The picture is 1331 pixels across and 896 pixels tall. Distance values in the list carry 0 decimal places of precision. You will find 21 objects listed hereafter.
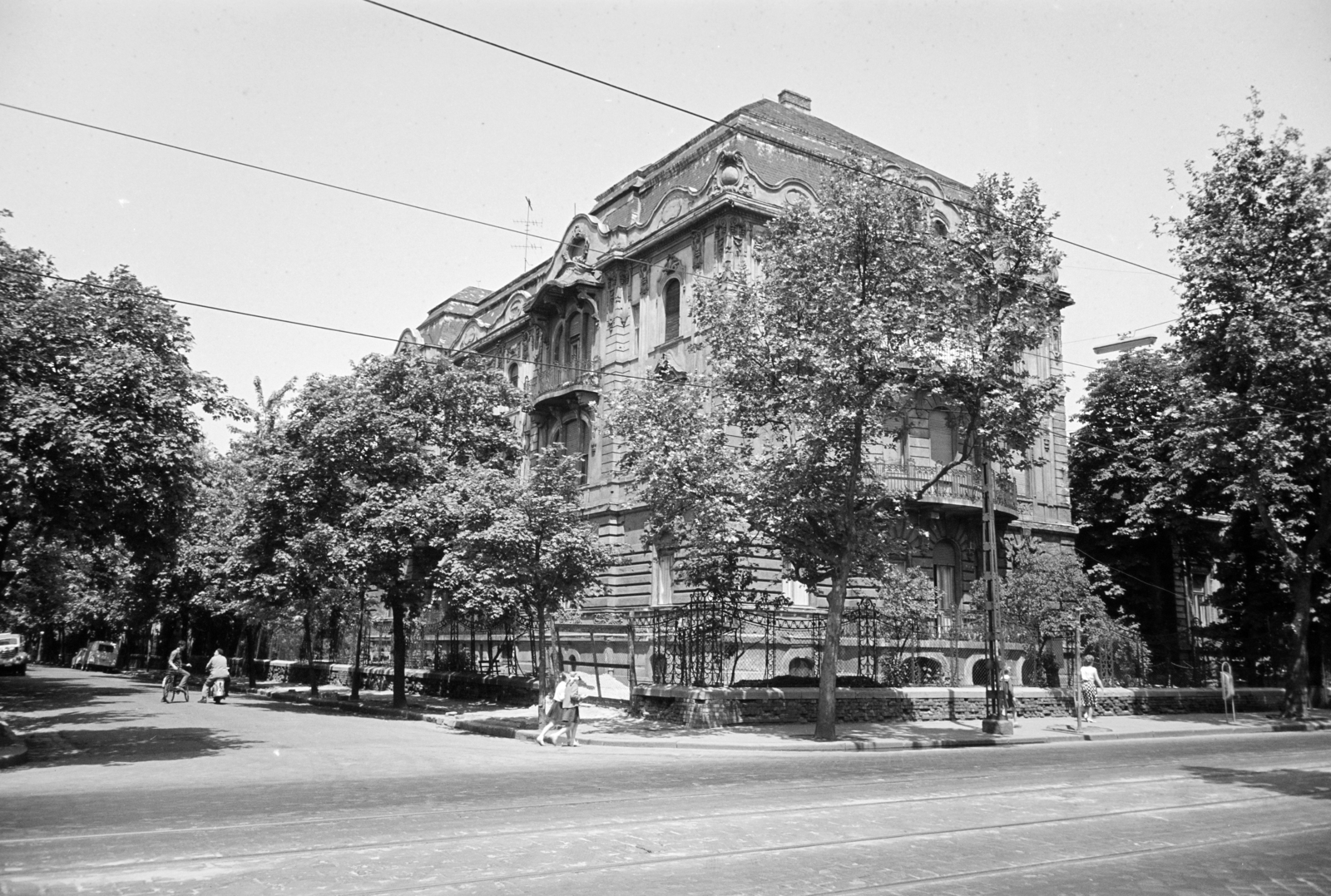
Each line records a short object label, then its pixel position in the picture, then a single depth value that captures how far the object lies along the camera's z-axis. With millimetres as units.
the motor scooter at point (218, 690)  32062
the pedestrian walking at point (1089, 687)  27781
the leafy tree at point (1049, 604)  26844
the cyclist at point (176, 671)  31547
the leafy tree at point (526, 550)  22547
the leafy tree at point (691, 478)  21453
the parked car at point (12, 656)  47500
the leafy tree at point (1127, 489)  39625
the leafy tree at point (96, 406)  15070
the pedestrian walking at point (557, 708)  20312
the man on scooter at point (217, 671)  32031
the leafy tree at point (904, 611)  25594
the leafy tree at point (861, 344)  20031
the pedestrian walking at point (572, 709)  20203
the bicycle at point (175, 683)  31461
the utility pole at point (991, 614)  22266
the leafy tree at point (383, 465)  28016
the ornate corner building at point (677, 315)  32094
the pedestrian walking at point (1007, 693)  23344
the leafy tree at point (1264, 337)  26734
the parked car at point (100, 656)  59312
